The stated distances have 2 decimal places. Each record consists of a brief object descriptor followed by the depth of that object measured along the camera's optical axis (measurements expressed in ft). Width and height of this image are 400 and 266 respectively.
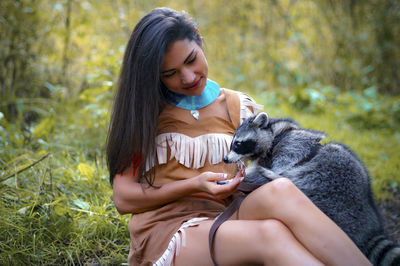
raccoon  6.23
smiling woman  5.55
